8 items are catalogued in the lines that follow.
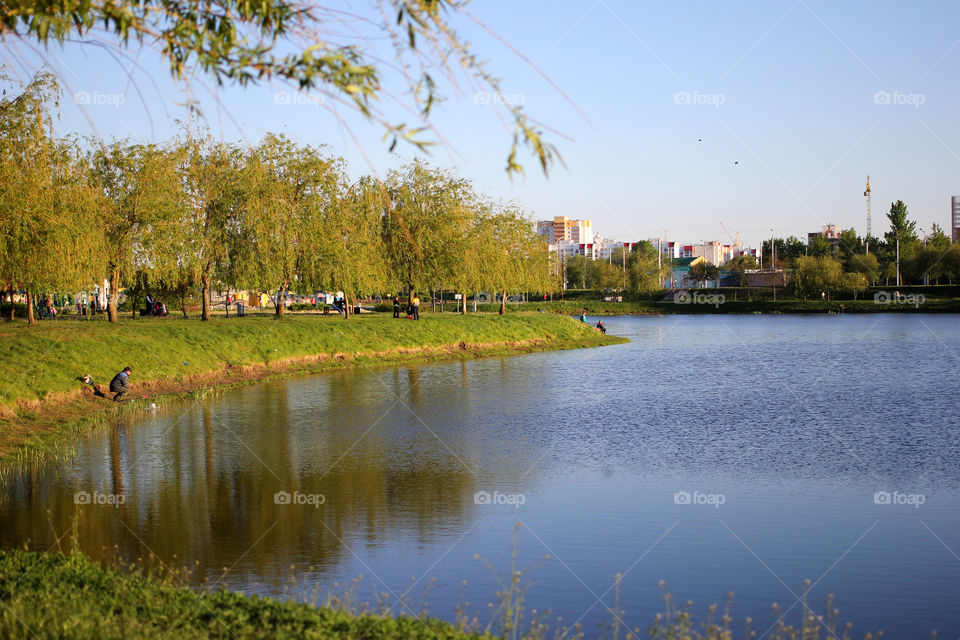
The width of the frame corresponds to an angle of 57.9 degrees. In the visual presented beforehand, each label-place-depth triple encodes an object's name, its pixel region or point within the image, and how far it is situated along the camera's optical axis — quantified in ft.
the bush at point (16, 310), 172.76
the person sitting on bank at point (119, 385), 95.33
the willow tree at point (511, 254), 241.55
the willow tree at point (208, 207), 160.25
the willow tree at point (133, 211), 143.74
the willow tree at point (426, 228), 211.61
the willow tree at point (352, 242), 173.27
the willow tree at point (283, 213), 162.61
